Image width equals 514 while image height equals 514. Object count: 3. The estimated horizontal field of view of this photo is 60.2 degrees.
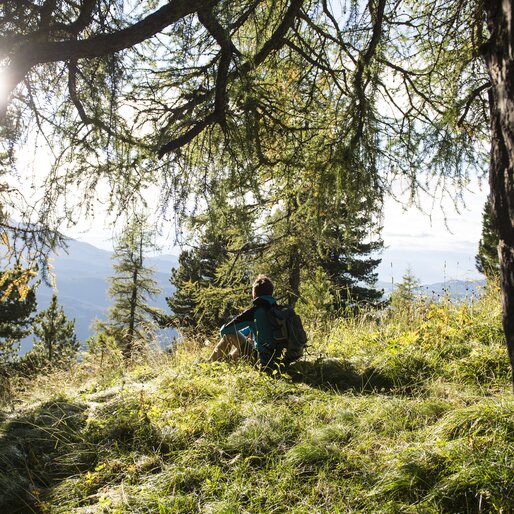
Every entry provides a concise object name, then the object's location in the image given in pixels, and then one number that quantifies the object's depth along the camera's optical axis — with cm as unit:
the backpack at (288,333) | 462
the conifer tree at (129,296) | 2533
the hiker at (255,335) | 480
